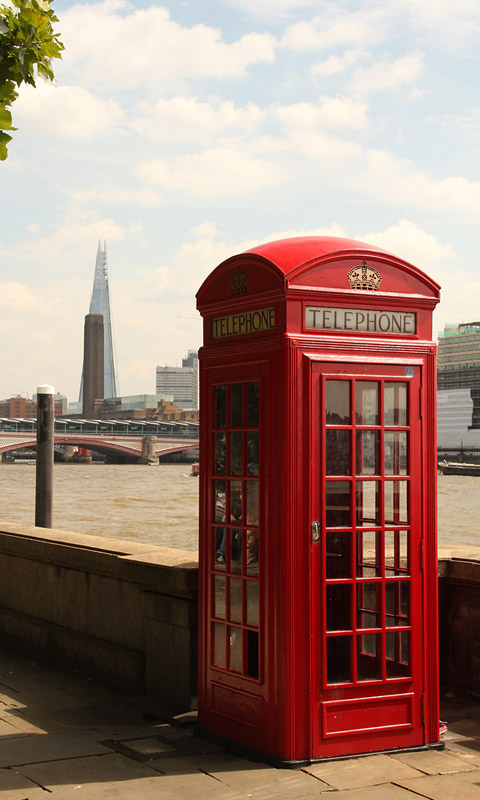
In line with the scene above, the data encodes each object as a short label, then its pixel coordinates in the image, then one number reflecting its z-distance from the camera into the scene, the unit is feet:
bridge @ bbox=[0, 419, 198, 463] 257.96
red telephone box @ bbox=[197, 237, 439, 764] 13.78
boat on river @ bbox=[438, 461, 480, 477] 310.24
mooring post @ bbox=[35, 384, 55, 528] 29.09
